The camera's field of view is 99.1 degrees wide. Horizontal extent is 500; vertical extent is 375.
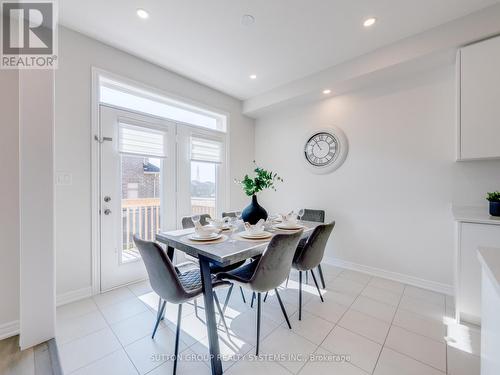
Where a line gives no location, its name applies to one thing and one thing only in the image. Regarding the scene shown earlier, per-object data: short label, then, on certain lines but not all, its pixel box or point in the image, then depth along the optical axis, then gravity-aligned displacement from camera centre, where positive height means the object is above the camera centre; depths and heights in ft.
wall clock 10.30 +1.87
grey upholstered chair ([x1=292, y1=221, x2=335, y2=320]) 6.39 -1.96
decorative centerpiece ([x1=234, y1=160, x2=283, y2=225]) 7.06 -0.17
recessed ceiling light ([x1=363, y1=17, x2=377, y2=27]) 6.80 +5.34
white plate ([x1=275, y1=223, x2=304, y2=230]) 6.92 -1.33
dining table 4.49 -1.51
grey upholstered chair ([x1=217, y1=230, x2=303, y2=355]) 4.89 -1.99
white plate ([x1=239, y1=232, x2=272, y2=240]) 5.82 -1.38
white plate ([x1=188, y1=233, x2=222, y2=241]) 5.52 -1.37
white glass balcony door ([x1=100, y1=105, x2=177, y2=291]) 8.08 -0.02
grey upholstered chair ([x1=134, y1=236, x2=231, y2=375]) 4.26 -1.94
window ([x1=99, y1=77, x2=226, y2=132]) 8.40 +3.72
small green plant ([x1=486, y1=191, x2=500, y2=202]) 6.30 -0.32
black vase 7.07 -0.91
